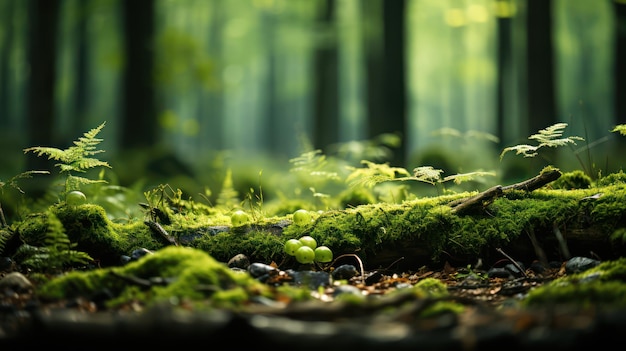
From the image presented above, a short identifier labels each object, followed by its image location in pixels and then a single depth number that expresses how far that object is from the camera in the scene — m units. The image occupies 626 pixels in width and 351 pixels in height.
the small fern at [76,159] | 4.84
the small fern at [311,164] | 6.23
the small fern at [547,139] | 4.89
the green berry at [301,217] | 4.99
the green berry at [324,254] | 4.59
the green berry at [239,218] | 5.05
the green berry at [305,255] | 4.50
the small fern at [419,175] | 4.94
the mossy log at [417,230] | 4.52
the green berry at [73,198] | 4.98
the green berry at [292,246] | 4.57
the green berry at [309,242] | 4.63
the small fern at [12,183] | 4.83
